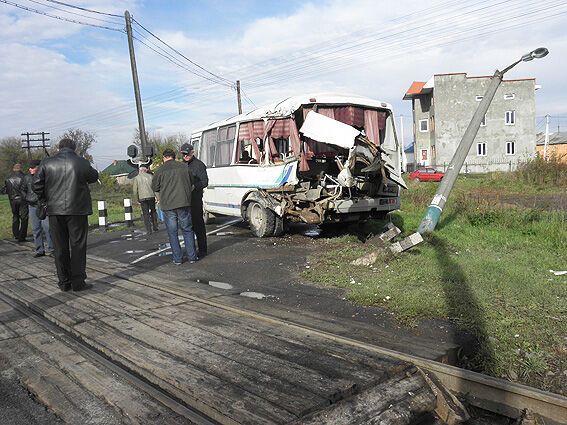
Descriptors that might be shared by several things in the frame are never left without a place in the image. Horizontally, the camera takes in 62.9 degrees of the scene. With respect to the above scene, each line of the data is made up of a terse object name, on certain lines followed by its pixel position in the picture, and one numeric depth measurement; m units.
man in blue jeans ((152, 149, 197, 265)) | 7.27
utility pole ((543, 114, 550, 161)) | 51.03
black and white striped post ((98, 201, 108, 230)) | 12.71
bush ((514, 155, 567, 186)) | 17.87
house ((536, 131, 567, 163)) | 63.69
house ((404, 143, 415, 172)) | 61.19
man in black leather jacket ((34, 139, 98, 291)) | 5.57
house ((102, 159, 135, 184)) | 68.69
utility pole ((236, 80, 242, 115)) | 33.14
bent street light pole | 8.30
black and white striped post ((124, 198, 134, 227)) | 12.97
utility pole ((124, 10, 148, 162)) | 18.06
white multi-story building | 46.47
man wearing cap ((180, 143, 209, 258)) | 7.96
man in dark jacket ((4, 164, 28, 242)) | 9.89
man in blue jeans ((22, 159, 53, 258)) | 8.46
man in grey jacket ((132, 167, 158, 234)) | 11.28
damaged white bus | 8.18
